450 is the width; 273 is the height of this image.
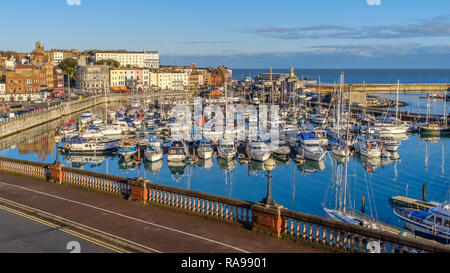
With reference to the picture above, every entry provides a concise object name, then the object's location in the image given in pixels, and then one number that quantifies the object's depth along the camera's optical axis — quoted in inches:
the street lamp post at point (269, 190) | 547.4
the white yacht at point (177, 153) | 1988.2
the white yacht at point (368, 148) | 2121.1
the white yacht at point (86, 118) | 3275.1
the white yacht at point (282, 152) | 2116.1
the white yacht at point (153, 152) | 2010.3
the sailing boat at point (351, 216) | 1032.4
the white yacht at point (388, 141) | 2285.9
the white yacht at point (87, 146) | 2299.5
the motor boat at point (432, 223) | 990.4
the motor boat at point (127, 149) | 2123.5
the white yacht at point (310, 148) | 2027.6
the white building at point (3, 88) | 4541.6
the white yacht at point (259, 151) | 2003.0
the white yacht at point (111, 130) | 2682.1
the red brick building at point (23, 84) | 4555.4
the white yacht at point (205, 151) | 2048.5
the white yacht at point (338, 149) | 2123.5
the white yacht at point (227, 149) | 2042.3
